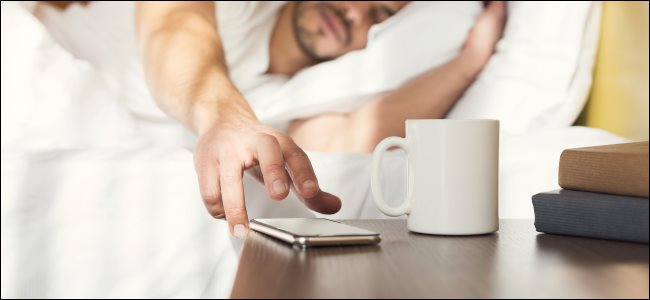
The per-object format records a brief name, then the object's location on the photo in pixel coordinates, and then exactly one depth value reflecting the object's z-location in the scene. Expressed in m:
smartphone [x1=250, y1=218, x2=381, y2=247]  0.54
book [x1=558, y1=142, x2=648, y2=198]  0.52
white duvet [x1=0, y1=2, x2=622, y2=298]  0.89
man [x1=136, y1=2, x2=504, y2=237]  0.74
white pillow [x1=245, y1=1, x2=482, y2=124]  1.63
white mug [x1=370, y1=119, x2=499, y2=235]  0.60
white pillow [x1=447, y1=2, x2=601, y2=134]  1.52
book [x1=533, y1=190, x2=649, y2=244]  0.53
